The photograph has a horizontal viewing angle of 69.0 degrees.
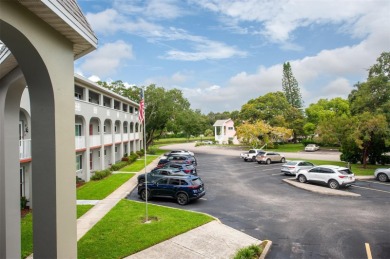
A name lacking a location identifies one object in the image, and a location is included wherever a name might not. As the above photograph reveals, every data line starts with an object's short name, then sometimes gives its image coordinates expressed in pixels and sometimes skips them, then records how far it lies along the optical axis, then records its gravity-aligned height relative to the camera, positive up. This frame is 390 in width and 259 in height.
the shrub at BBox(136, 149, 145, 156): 45.31 -3.06
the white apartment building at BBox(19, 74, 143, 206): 16.75 +0.36
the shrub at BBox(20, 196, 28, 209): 15.36 -3.58
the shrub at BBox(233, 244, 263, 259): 9.15 -4.00
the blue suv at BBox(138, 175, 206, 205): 16.27 -3.30
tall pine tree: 79.69 +12.03
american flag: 13.77 +1.18
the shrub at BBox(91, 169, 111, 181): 24.94 -3.59
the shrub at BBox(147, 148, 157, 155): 50.83 -3.35
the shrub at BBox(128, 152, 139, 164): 36.33 -3.20
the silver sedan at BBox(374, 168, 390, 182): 23.30 -3.86
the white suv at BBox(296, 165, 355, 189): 20.34 -3.47
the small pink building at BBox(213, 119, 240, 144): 84.69 +0.12
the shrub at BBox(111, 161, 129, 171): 29.86 -3.46
